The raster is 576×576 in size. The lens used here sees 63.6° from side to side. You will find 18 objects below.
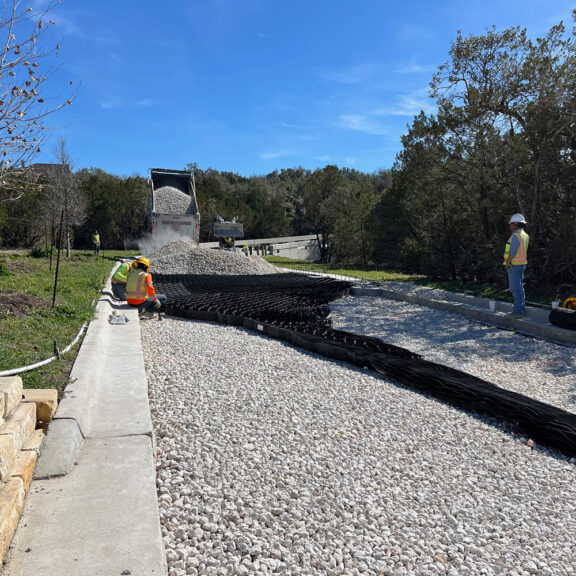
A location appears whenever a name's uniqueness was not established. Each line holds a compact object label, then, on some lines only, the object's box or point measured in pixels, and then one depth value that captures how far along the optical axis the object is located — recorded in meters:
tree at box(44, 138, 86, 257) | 16.89
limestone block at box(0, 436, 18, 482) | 2.35
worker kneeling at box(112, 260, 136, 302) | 9.74
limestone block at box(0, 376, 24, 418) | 2.77
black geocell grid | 4.22
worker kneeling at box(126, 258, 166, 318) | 8.48
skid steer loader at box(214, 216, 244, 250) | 22.12
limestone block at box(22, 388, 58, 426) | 3.28
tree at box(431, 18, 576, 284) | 11.21
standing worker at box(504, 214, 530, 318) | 8.46
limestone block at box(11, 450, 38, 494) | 2.51
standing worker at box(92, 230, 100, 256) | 23.37
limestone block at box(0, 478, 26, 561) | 2.06
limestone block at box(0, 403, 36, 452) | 2.61
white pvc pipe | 4.01
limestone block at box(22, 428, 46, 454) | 2.86
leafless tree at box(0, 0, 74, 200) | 3.84
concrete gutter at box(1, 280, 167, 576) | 2.10
